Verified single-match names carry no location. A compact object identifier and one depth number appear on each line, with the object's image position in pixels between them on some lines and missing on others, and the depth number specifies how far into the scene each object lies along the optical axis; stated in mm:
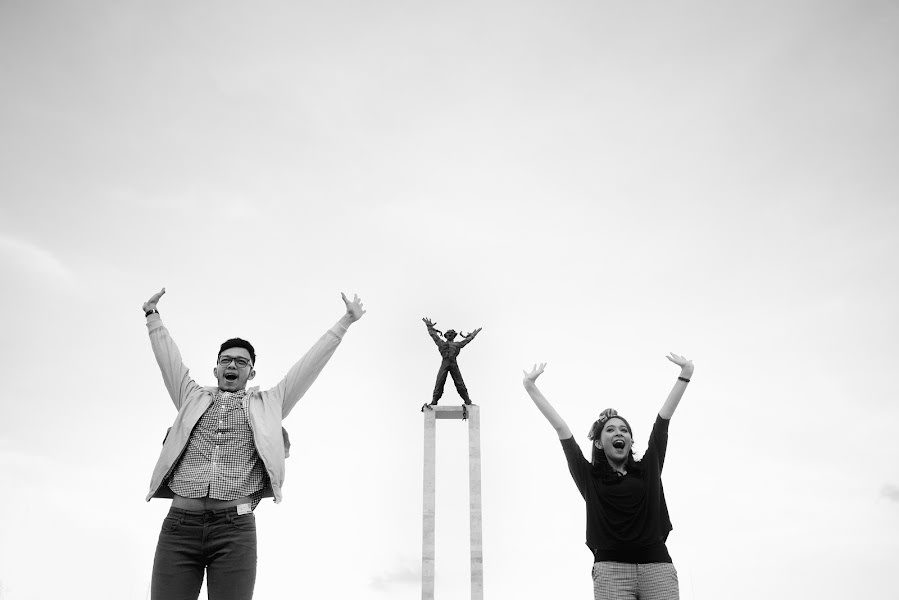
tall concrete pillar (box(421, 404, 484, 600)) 11273
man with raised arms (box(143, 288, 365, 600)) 3416
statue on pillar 12664
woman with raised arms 3715
